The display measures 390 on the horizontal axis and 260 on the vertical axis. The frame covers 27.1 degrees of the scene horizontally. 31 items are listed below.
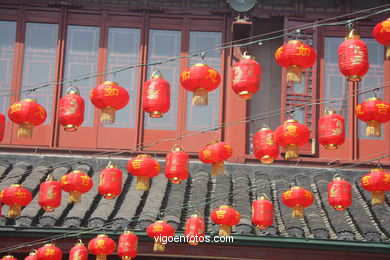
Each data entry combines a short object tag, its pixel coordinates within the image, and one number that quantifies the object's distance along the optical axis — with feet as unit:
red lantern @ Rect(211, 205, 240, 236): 41.04
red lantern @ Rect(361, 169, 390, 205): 41.16
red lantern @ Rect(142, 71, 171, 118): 38.60
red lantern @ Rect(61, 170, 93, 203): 41.42
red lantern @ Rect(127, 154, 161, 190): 40.52
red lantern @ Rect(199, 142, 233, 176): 41.09
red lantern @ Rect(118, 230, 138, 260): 40.93
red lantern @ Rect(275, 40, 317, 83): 36.58
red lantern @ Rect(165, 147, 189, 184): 40.55
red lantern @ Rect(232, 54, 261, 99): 37.52
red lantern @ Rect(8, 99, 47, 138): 39.50
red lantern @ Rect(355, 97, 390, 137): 37.86
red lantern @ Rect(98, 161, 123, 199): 41.39
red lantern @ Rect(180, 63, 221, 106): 37.47
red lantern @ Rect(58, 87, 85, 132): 39.37
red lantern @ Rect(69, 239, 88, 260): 41.06
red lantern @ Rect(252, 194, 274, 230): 41.45
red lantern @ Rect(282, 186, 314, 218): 41.42
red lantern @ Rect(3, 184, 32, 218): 41.93
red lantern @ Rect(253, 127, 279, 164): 40.73
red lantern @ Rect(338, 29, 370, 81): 36.17
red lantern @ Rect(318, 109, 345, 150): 38.96
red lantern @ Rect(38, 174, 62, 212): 41.73
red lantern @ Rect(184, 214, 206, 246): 41.06
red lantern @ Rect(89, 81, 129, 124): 38.11
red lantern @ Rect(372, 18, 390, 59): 35.65
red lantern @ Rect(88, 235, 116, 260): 41.16
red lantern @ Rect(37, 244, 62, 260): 40.81
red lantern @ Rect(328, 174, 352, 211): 41.39
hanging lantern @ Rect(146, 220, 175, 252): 40.93
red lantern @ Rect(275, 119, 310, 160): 38.78
